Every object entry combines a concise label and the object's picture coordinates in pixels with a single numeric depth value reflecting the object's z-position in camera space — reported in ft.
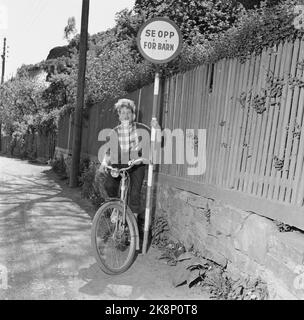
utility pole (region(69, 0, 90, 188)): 42.27
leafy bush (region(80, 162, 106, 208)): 31.96
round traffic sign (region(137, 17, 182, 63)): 19.11
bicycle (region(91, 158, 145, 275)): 17.31
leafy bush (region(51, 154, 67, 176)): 55.58
